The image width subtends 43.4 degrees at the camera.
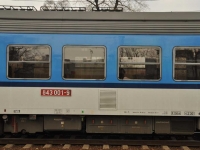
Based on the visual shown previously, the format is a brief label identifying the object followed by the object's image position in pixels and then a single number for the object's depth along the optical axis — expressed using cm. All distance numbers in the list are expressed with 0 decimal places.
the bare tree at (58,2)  2203
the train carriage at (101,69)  687
